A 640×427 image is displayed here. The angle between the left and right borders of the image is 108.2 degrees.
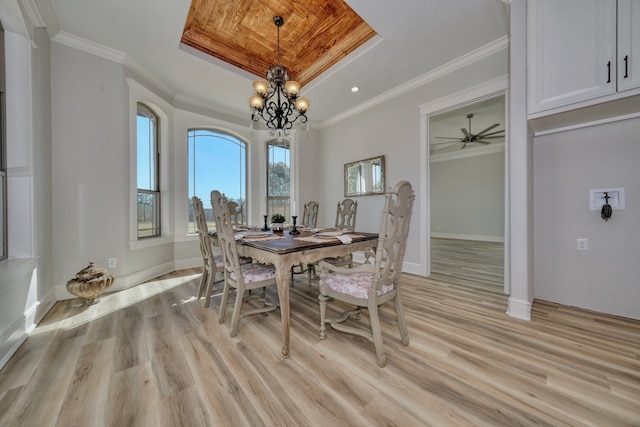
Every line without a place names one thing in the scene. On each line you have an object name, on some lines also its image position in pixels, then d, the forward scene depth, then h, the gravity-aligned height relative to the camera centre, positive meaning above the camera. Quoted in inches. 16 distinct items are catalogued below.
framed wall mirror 155.3 +24.6
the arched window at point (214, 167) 162.6 +34.1
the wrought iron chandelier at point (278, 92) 101.3 +53.6
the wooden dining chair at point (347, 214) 126.8 -1.9
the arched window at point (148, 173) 129.7 +22.7
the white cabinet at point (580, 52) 62.6 +47.1
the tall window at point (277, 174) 196.1 +32.1
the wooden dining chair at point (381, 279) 58.3 -20.1
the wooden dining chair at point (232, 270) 73.3 -20.6
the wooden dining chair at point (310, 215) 145.0 -2.1
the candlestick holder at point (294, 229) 97.9 -7.5
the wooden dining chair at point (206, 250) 90.9 -15.6
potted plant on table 101.7 -4.5
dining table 64.8 -11.6
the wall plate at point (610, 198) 81.9 +4.7
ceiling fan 197.3 +67.5
